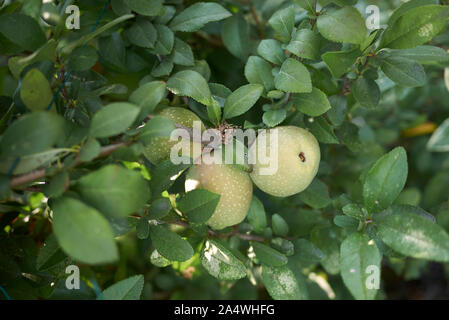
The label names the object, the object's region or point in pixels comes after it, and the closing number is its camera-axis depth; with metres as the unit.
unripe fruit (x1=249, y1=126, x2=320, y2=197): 0.70
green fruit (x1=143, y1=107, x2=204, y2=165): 0.71
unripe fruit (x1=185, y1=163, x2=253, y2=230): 0.72
